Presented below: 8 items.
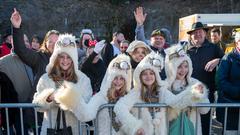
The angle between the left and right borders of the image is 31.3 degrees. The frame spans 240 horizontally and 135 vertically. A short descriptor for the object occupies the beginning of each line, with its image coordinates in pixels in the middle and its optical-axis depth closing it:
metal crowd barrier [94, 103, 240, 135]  4.61
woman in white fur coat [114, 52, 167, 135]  4.65
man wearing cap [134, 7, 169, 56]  6.26
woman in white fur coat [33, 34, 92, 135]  4.71
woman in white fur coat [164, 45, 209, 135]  4.62
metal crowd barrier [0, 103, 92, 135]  4.63
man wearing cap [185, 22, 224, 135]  5.86
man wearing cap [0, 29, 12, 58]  8.09
